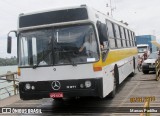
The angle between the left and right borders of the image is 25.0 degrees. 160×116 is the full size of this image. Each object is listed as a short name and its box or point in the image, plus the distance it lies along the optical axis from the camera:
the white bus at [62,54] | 10.70
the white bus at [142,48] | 41.41
